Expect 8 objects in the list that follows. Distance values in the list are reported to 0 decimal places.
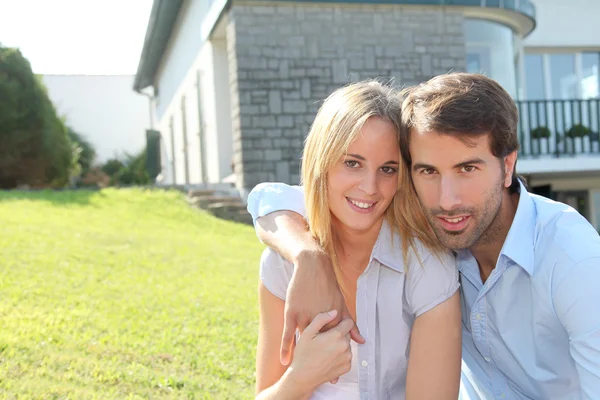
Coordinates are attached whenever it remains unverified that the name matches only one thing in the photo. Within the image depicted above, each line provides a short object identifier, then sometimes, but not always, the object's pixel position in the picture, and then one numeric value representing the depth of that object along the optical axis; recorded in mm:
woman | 2191
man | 2068
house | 10172
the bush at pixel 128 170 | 23344
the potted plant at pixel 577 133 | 11391
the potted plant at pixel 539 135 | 11188
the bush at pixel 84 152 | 25734
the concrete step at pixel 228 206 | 10150
